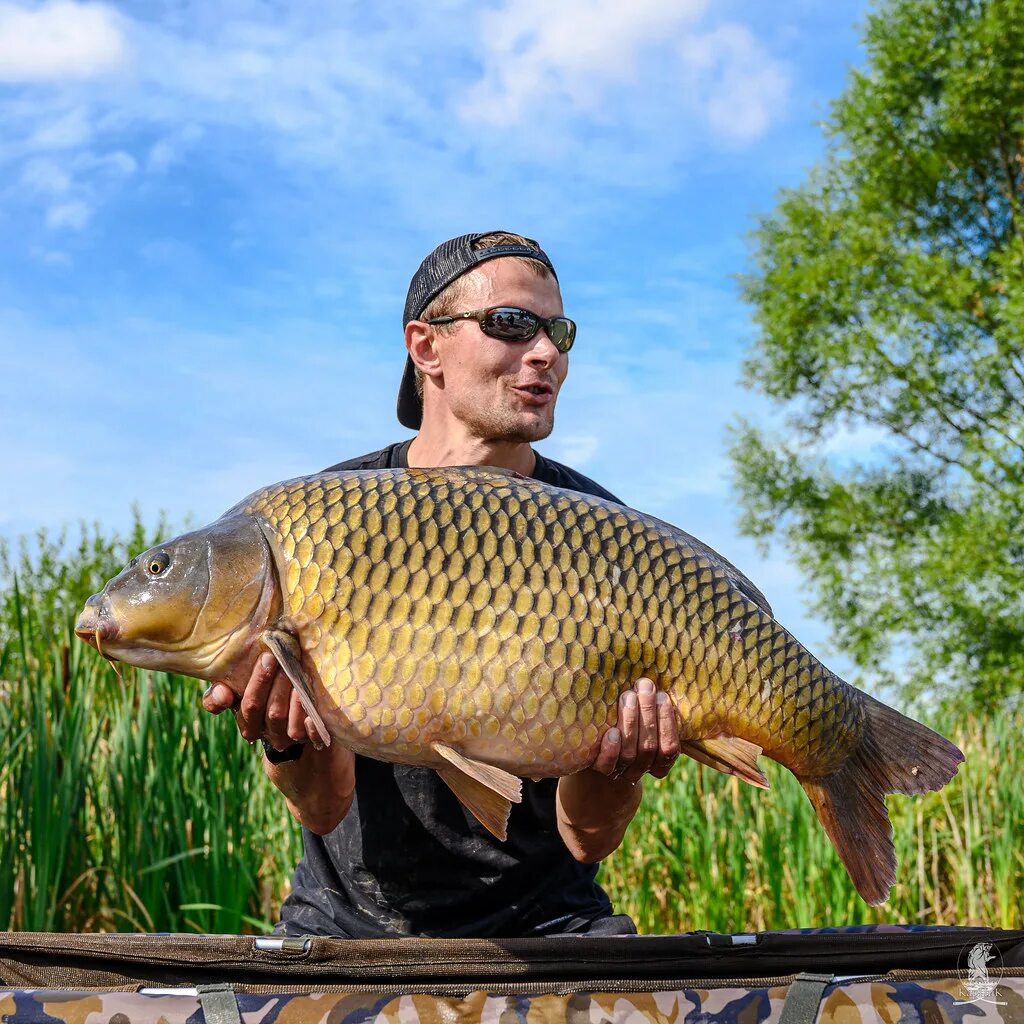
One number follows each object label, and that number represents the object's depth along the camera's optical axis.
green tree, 14.45
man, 1.80
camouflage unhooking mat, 1.64
